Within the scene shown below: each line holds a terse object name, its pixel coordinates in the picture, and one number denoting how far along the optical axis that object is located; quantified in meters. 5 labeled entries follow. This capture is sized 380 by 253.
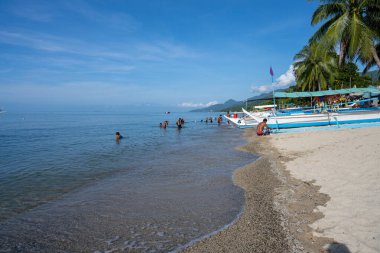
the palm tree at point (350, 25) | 19.36
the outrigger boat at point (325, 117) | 22.44
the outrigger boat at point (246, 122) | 34.23
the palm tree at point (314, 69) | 41.69
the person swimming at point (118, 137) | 27.31
